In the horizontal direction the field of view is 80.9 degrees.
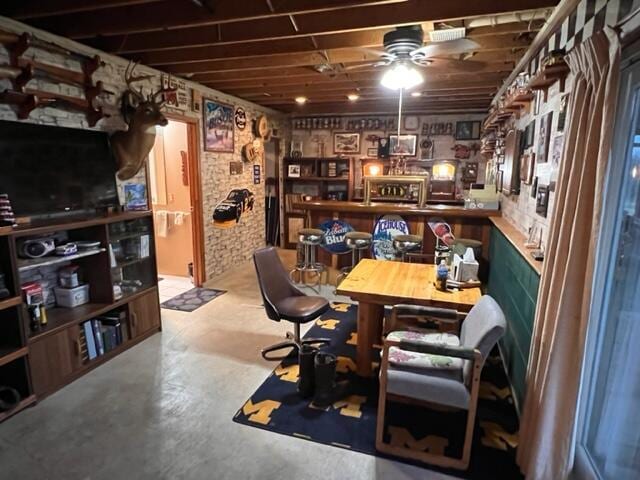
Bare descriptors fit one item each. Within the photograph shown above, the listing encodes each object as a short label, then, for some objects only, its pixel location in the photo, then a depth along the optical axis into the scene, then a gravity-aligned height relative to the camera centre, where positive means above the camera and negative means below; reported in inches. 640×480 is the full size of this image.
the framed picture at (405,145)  278.7 +24.4
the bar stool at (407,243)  174.9 -30.0
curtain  58.6 -14.3
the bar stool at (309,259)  191.3 -44.6
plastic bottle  108.7 -28.5
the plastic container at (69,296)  119.8 -38.0
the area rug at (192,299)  171.2 -58.0
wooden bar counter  180.7 -19.8
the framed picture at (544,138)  104.3 +11.6
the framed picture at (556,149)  91.4 +7.4
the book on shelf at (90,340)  116.4 -50.4
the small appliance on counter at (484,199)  182.5 -10.1
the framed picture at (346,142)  290.8 +27.6
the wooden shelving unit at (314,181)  288.4 -2.4
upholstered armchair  75.4 -42.1
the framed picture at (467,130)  266.7 +33.9
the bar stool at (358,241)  183.6 -30.7
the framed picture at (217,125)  195.5 +28.2
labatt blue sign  199.9 -29.6
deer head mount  136.9 +17.7
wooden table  102.0 -32.0
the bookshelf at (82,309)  96.5 -41.2
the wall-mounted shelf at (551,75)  83.4 +24.0
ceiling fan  100.1 +36.1
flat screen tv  104.8 +2.2
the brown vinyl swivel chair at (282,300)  117.1 -40.5
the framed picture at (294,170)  293.9 +5.6
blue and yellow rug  83.8 -59.8
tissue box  110.7 -26.4
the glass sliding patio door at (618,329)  61.8 -26.5
